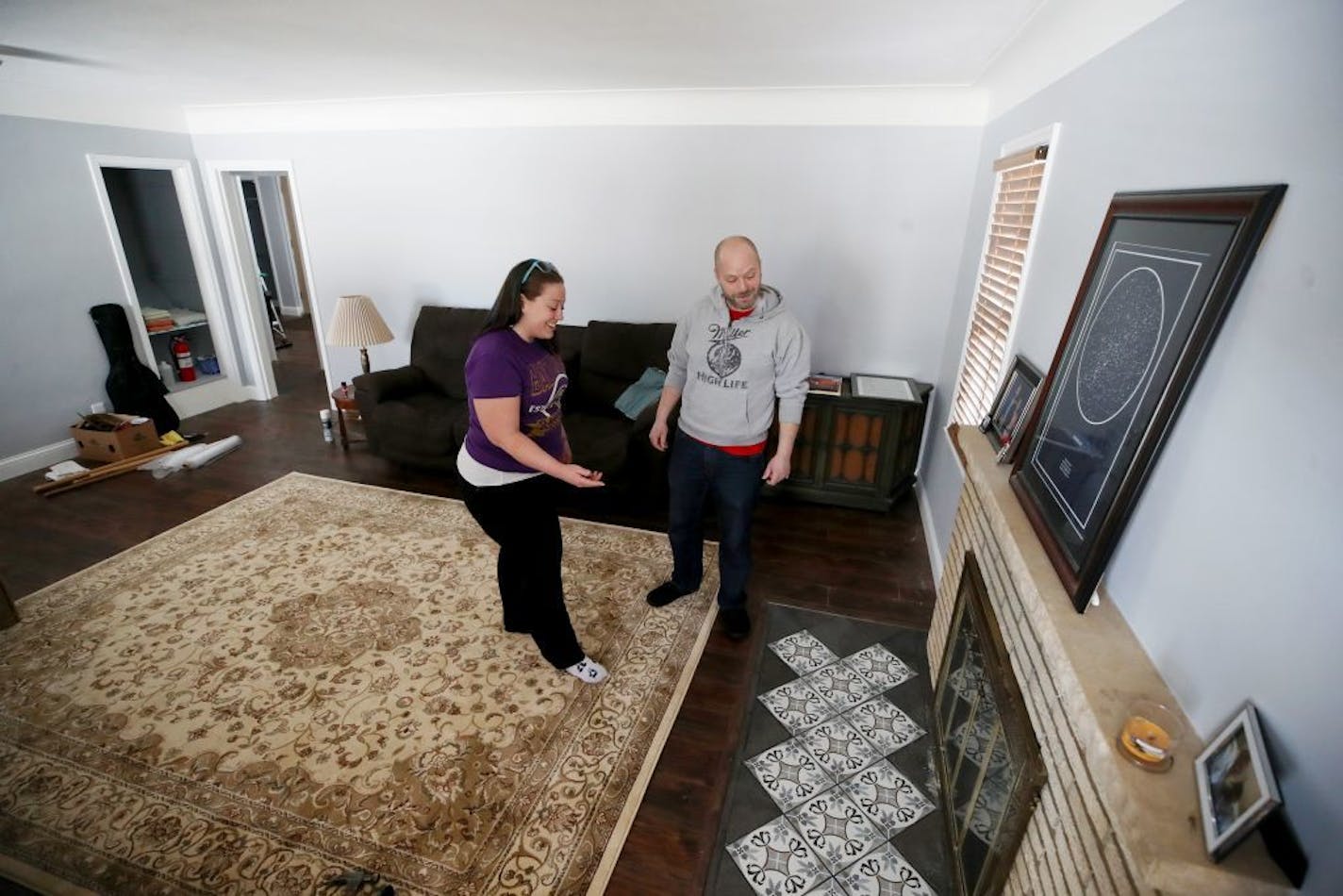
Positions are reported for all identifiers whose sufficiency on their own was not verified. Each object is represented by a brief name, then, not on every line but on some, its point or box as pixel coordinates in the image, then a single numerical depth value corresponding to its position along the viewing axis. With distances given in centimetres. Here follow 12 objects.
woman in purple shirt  172
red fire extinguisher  479
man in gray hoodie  208
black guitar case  414
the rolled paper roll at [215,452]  393
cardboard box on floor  388
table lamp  404
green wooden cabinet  333
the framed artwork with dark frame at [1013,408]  172
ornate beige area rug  167
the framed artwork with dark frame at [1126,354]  94
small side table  428
